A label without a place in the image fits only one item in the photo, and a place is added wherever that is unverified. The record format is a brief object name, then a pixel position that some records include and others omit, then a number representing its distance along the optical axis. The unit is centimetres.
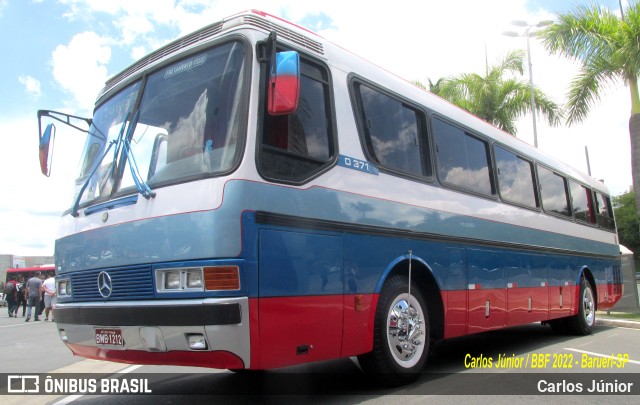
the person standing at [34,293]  1908
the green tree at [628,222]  5072
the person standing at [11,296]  2362
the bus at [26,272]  3948
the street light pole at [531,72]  2072
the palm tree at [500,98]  2286
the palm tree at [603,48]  1485
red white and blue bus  386
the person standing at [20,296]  2322
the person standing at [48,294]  1744
